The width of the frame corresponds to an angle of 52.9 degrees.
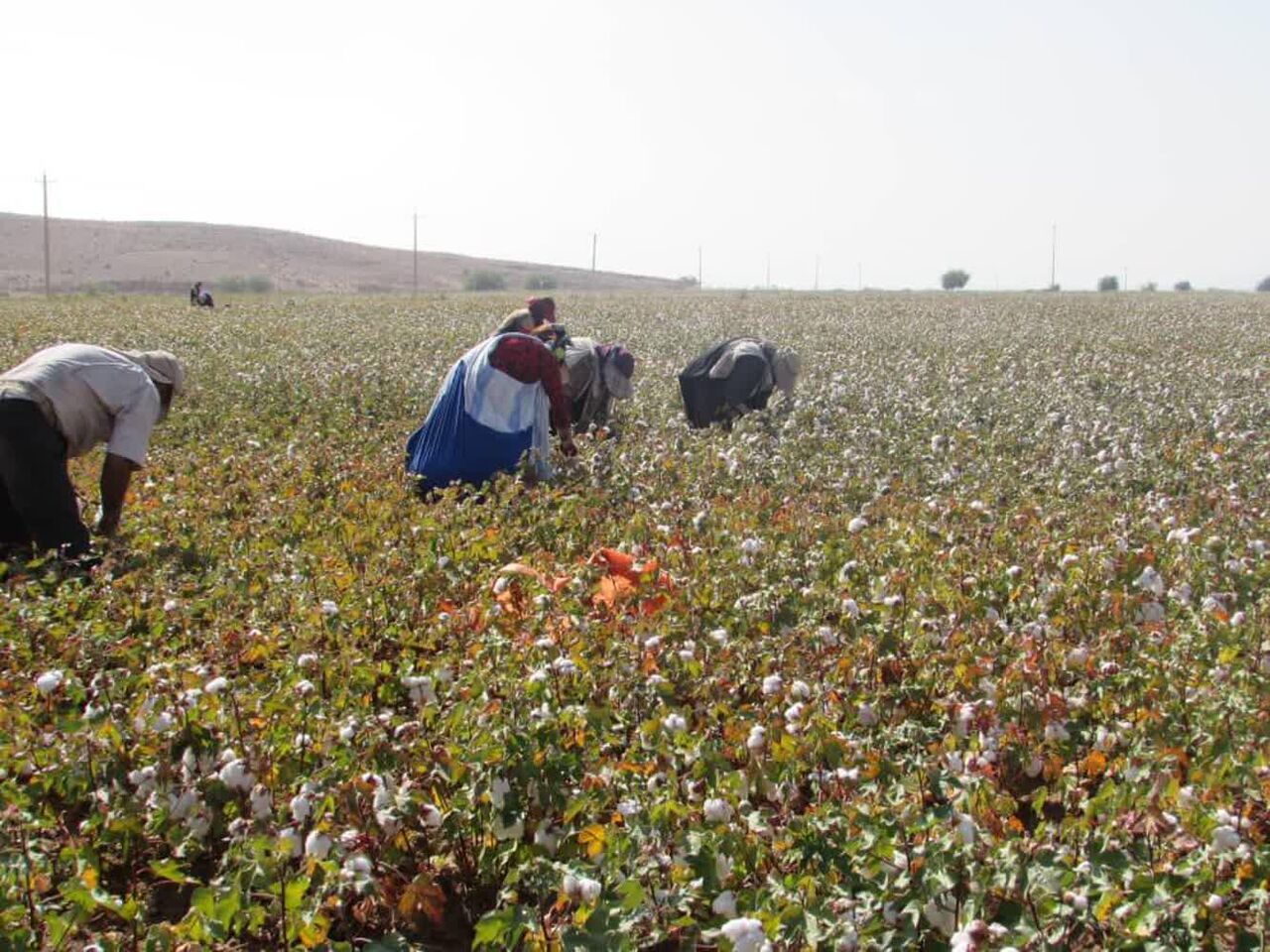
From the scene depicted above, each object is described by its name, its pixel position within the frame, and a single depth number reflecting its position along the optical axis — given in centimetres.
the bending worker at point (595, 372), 827
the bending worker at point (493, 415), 682
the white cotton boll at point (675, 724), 294
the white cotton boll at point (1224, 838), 229
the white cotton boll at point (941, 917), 228
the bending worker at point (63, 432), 514
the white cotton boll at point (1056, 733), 308
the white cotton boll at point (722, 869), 248
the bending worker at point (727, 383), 930
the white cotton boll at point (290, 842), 224
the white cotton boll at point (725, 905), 236
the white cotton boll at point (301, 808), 255
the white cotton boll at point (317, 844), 236
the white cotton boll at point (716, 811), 259
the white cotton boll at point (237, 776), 286
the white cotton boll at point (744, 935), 208
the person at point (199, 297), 3021
